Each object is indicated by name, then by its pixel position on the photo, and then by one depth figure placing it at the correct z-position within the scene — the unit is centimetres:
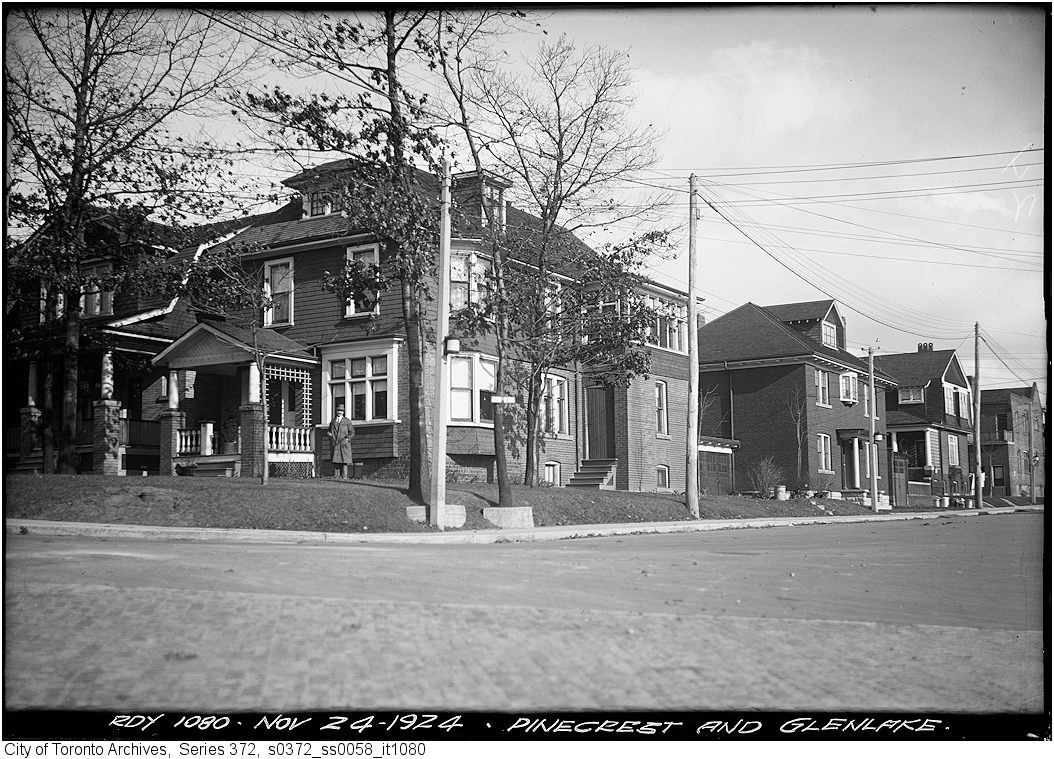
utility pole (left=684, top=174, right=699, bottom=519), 2973
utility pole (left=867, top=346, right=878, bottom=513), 4394
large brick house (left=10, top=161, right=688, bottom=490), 2933
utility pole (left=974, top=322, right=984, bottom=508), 4653
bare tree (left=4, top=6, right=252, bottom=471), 1880
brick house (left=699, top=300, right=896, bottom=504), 4969
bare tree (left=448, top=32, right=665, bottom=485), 2803
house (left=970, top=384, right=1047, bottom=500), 7312
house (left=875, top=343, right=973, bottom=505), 6331
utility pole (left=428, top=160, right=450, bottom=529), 2059
